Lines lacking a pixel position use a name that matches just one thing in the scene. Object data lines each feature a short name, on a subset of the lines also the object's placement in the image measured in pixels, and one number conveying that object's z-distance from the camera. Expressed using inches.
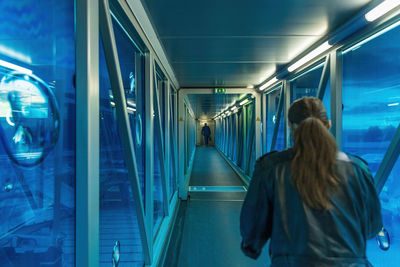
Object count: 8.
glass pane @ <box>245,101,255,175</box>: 313.3
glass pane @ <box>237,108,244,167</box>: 403.5
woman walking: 43.9
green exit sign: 265.6
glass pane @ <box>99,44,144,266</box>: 69.8
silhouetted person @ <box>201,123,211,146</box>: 1021.7
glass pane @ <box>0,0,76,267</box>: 31.5
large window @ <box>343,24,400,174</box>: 89.7
